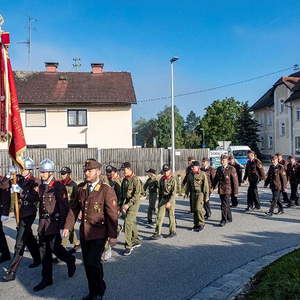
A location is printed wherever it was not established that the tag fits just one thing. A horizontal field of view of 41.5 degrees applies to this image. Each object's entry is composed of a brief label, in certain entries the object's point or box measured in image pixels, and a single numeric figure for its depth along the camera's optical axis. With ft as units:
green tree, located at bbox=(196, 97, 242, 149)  214.07
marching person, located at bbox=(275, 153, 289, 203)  45.60
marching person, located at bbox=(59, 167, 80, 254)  27.91
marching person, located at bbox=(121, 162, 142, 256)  26.23
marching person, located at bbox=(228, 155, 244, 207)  46.33
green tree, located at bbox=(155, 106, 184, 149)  321.73
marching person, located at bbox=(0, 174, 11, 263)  24.41
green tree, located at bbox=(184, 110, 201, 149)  284.20
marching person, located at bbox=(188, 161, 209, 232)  32.99
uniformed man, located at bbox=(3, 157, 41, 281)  20.95
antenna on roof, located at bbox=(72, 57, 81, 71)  157.58
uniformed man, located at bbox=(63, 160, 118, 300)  17.19
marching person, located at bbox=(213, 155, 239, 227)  35.42
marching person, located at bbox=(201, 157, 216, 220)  43.32
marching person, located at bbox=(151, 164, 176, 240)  30.25
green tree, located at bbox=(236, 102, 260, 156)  174.91
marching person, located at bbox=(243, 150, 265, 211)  43.01
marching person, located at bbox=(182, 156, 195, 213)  37.44
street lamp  80.03
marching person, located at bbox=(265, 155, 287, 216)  39.24
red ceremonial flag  23.94
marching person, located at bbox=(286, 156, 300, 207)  46.42
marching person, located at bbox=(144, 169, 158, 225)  36.83
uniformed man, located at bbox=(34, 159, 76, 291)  19.80
